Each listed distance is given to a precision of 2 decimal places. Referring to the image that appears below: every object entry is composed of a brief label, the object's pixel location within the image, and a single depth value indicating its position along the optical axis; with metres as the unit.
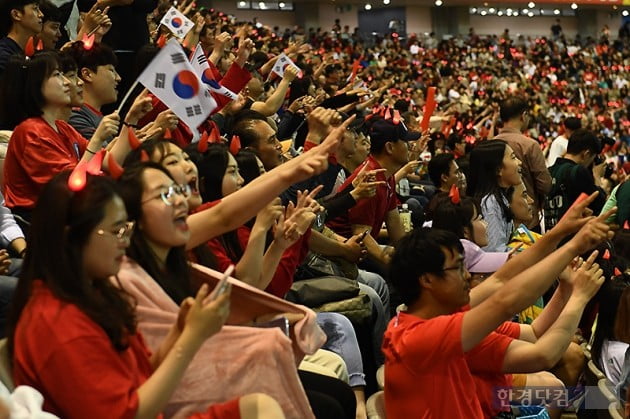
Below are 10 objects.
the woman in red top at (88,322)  2.29
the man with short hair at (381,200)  5.25
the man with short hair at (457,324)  3.00
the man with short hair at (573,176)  7.06
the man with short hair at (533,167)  6.72
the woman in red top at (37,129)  4.06
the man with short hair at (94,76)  4.96
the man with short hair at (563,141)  8.82
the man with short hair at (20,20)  5.54
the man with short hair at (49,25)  5.78
